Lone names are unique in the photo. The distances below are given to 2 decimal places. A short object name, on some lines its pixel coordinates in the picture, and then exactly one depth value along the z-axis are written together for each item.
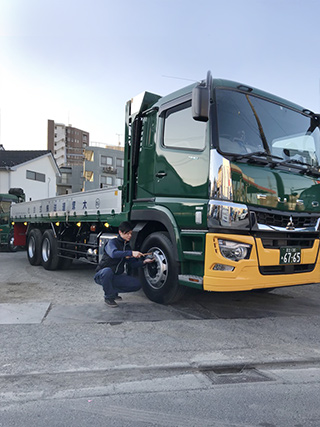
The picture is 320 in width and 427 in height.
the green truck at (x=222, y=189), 4.51
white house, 31.22
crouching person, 5.47
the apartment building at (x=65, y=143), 99.12
